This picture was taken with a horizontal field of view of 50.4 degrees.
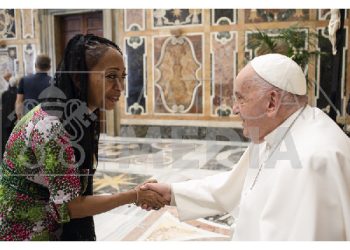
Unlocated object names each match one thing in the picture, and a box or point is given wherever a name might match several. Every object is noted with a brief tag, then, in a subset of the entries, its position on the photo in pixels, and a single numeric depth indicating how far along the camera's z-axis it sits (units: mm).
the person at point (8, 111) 5206
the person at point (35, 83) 4734
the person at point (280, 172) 1509
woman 1494
